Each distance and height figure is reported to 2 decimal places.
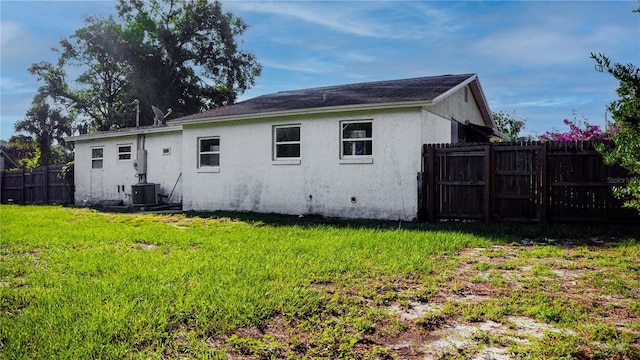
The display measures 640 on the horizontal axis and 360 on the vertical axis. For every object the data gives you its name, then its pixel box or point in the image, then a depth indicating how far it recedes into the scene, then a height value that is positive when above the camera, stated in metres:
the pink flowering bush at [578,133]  15.91 +1.78
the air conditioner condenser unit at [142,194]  17.02 -0.50
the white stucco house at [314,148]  11.65 +1.02
